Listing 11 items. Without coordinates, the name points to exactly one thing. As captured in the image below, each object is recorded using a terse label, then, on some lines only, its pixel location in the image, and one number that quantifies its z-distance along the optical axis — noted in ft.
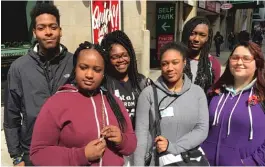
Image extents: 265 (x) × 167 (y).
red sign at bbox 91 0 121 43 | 23.04
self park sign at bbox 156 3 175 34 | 39.93
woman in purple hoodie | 6.77
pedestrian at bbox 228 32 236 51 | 74.92
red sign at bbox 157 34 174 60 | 39.72
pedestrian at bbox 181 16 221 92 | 9.10
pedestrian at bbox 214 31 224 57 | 59.93
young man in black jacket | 6.84
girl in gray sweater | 6.79
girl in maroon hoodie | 5.10
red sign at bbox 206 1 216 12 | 57.32
